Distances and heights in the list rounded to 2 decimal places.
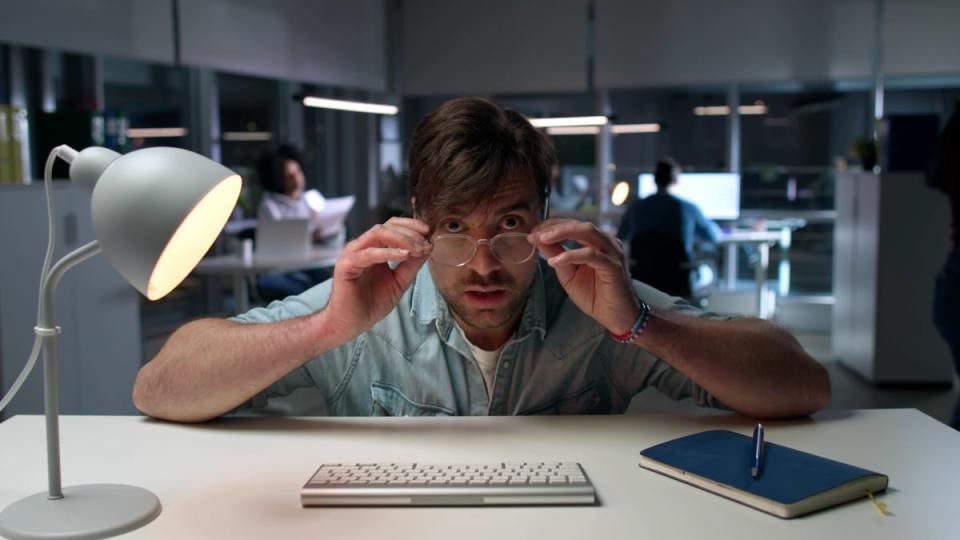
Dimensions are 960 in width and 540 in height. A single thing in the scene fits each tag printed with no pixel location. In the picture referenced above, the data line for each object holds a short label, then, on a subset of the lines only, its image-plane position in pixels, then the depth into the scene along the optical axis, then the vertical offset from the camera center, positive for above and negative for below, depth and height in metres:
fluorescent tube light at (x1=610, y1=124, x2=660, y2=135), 7.86 +0.48
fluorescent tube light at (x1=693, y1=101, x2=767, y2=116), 7.83 +0.65
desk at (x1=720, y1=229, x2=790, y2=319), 6.62 -0.49
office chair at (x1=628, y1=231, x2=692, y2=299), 5.66 -0.52
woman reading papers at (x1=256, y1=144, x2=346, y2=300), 6.07 -0.05
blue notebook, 1.17 -0.42
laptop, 5.55 -0.35
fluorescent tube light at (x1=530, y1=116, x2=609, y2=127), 5.85 +0.41
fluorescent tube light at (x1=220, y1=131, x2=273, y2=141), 6.91 +0.39
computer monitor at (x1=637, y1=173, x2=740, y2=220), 7.20 -0.09
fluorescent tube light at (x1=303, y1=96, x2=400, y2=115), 5.65 +0.52
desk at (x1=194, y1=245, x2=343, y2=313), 5.12 -0.49
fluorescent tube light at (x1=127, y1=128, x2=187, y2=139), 6.33 +0.37
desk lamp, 1.00 -0.07
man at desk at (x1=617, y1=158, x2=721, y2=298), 5.66 -0.38
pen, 1.26 -0.41
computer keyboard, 1.20 -0.42
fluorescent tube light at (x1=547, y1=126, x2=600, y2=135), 7.89 +0.47
